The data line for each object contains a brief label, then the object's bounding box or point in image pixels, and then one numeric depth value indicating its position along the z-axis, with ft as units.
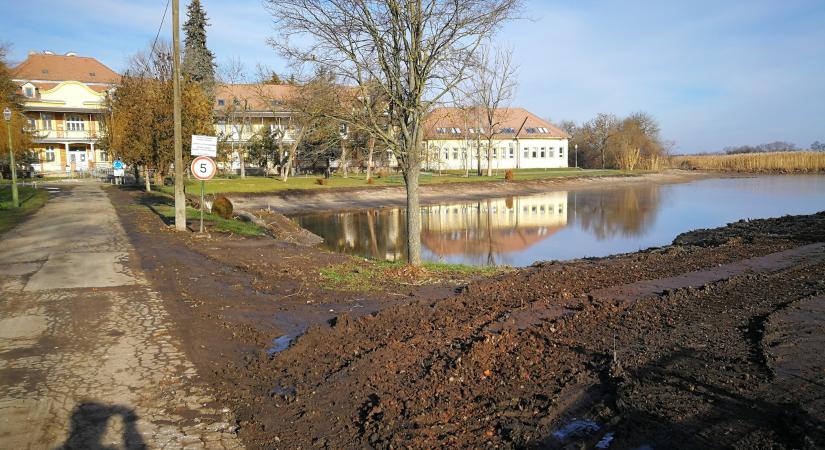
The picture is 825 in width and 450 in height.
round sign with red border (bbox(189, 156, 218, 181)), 57.88
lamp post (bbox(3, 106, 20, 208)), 85.40
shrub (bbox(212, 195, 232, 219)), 83.35
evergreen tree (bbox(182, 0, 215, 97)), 178.67
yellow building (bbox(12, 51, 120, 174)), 207.92
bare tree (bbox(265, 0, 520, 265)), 39.78
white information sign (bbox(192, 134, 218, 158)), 58.65
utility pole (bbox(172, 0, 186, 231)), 59.36
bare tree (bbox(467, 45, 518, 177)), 184.01
